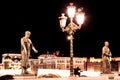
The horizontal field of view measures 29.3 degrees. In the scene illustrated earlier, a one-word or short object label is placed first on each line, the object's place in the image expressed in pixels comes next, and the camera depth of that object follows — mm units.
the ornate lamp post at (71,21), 10925
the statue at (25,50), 10041
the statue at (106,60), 12548
